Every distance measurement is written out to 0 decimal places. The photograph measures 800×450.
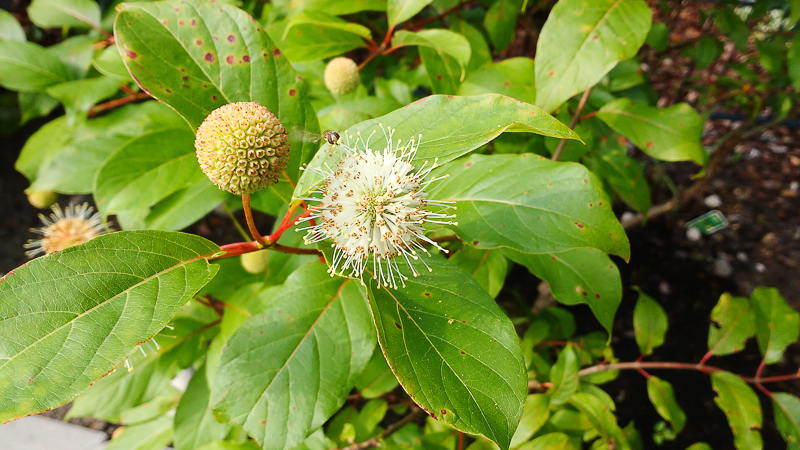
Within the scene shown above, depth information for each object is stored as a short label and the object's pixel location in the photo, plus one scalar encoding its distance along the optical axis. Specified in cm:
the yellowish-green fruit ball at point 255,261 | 26
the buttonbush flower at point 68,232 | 30
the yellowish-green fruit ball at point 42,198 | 37
